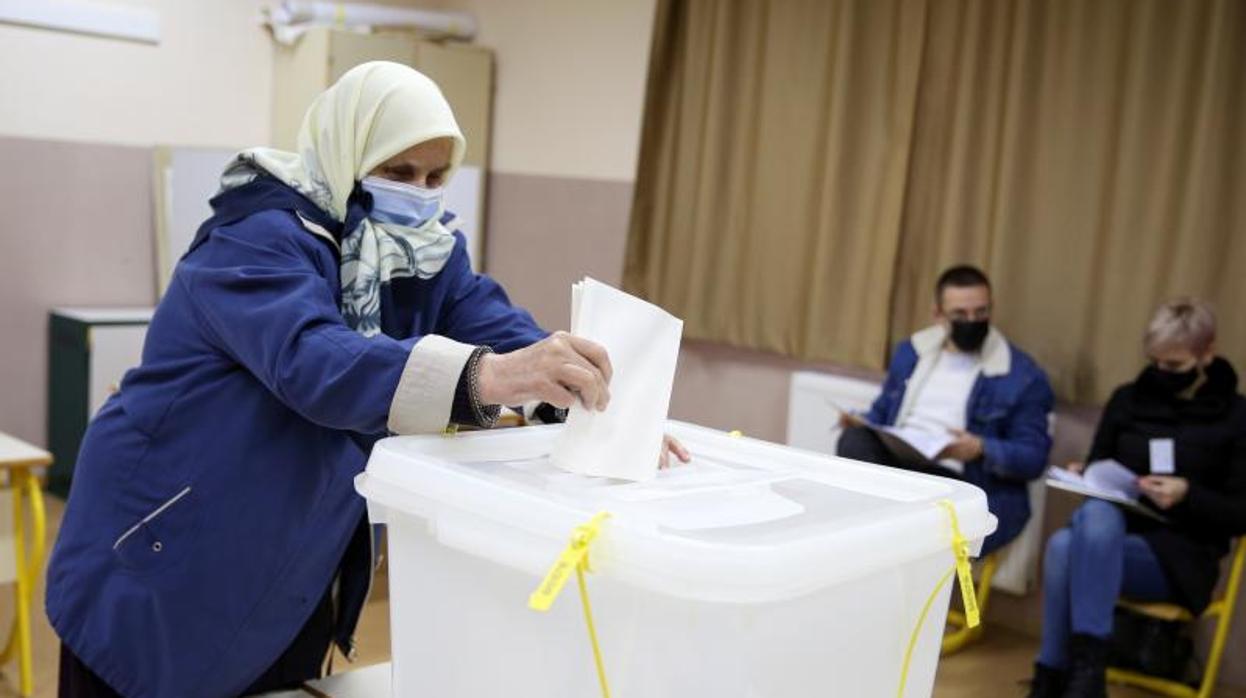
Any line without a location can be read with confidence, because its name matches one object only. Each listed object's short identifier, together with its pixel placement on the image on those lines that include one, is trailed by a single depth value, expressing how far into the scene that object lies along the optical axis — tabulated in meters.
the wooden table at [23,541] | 3.18
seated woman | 3.46
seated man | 3.91
